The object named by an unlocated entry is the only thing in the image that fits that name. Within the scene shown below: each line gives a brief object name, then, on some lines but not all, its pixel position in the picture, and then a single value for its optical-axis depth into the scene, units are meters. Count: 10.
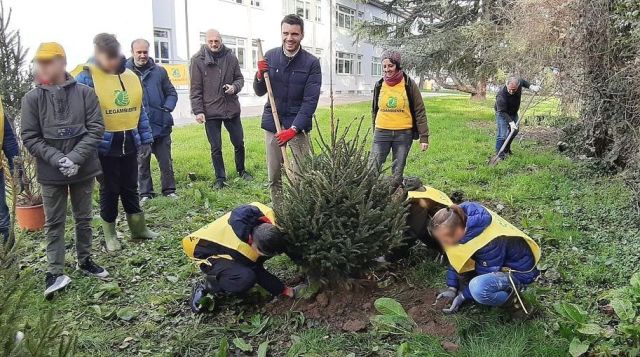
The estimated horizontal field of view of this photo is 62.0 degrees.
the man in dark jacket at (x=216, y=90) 6.92
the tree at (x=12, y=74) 5.45
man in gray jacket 3.80
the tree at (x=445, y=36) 15.66
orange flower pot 5.30
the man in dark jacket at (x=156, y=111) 6.27
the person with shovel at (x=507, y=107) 9.05
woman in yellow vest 5.64
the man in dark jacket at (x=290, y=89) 4.98
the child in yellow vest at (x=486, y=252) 3.21
